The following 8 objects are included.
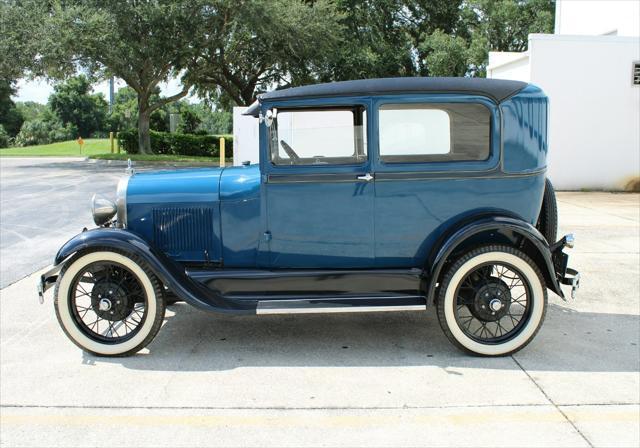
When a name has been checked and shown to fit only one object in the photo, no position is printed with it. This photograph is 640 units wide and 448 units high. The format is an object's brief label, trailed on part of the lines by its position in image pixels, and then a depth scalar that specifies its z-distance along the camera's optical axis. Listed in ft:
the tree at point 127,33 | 73.05
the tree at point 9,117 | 174.87
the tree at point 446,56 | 94.19
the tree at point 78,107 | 191.62
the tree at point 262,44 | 79.25
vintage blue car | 14.25
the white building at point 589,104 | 46.98
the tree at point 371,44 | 96.73
